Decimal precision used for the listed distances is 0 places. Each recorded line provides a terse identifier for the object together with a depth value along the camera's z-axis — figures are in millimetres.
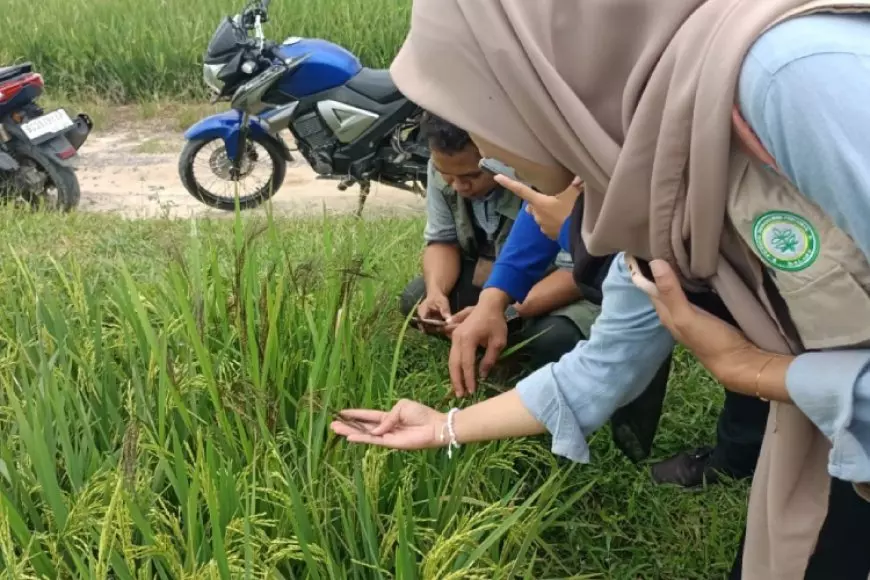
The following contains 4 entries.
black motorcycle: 4613
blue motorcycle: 4320
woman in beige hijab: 896
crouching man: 2111
